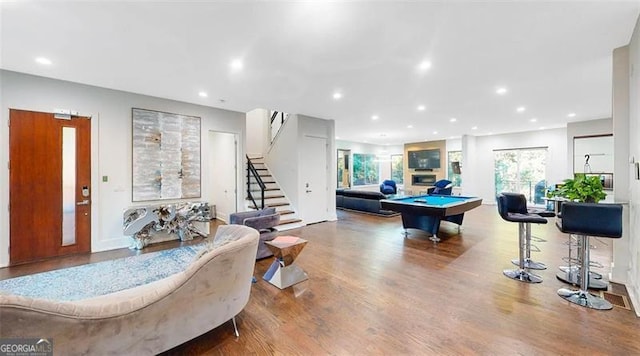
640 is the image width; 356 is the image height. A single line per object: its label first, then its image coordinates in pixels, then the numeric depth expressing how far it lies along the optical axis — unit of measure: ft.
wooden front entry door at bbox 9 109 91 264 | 13.02
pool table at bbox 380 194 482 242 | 15.60
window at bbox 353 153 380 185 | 43.33
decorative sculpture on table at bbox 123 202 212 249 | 15.43
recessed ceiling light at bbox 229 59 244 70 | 11.77
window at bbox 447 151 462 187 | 38.09
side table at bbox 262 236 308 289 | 10.36
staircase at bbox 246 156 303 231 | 21.30
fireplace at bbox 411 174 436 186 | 40.47
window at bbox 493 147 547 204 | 31.35
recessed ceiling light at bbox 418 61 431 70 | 11.94
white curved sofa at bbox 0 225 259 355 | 4.45
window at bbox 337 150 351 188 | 40.02
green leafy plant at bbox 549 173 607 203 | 9.66
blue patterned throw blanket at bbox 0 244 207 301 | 9.98
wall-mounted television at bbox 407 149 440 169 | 40.04
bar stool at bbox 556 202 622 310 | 8.63
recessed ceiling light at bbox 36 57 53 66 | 11.45
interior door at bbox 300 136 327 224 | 22.82
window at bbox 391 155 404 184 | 47.39
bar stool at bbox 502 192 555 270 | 12.23
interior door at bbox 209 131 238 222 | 22.03
